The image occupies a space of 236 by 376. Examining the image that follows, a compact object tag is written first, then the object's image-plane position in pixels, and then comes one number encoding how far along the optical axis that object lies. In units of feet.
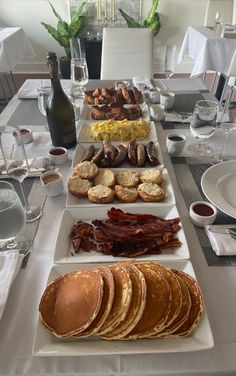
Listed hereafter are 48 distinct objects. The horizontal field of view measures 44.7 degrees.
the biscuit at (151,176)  2.84
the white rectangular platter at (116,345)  1.58
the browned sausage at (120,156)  3.18
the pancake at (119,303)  1.61
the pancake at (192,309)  1.66
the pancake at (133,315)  1.61
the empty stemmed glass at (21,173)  2.60
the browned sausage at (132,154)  3.21
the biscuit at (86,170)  2.90
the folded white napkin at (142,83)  5.33
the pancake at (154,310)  1.61
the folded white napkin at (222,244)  2.17
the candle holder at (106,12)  13.07
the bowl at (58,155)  3.26
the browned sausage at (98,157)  3.15
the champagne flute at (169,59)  5.60
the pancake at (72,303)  1.62
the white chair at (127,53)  6.85
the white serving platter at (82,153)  3.19
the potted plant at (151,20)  12.60
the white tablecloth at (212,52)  8.43
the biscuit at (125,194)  2.64
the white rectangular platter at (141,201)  2.55
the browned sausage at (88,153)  3.20
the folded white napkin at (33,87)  5.04
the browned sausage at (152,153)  3.16
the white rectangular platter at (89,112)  4.29
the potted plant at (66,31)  12.48
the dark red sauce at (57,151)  3.34
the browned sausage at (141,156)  3.17
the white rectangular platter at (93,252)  2.09
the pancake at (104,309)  1.60
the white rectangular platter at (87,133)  3.69
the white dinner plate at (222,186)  2.48
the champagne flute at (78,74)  4.66
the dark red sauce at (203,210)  2.47
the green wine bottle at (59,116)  3.36
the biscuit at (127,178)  2.83
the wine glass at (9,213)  1.98
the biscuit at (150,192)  2.64
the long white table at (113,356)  1.58
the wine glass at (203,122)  3.10
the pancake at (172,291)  1.64
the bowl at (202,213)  2.40
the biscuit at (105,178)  2.82
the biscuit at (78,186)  2.71
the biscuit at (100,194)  2.60
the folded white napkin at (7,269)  1.89
